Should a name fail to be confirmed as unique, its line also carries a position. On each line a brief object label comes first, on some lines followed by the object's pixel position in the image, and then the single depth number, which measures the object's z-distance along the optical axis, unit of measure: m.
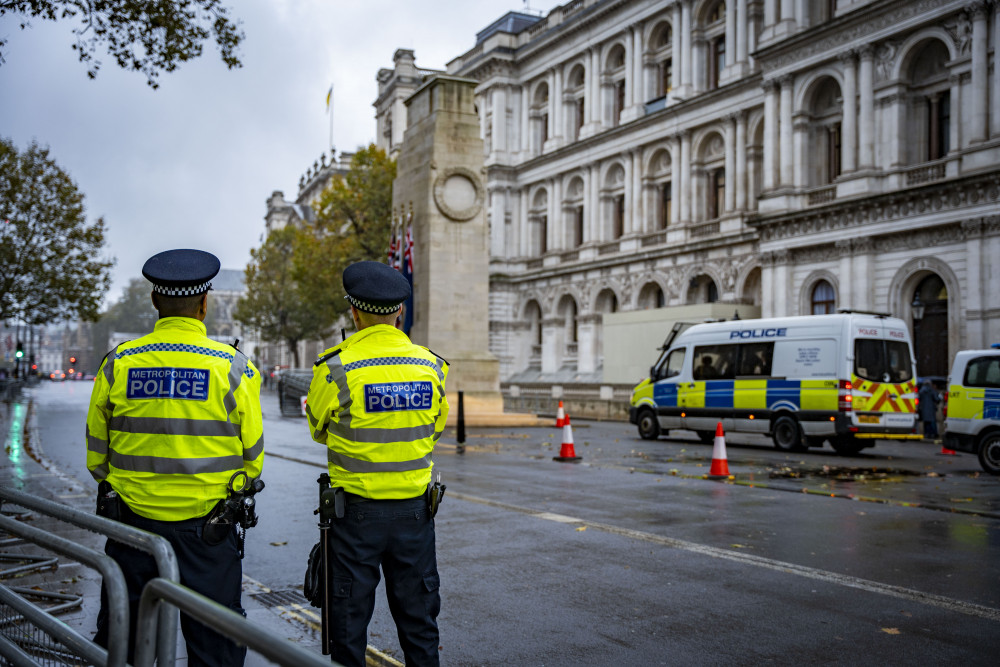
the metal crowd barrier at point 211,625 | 1.96
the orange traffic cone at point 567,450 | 16.05
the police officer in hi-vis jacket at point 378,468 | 3.87
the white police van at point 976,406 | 15.19
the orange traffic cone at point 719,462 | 13.95
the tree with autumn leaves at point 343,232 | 46.31
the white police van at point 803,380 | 18.92
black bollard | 18.67
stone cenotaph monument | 25.62
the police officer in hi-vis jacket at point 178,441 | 3.75
